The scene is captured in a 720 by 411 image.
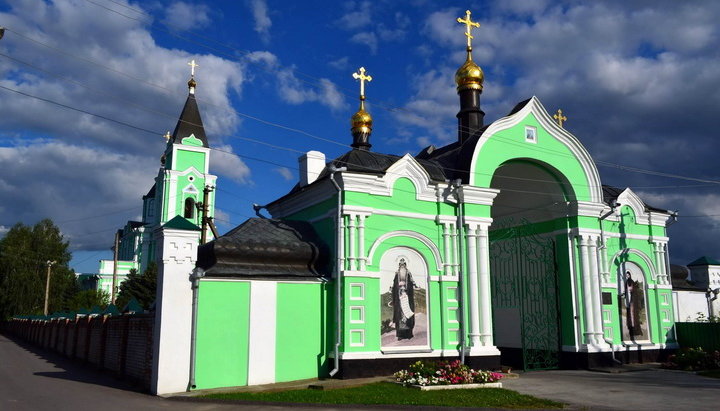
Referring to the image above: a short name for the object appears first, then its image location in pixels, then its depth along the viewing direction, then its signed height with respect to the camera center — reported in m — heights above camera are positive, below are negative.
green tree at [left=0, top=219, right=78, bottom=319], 42.78 +3.13
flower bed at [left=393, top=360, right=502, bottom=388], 11.58 -1.25
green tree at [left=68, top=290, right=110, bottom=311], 39.19 +0.83
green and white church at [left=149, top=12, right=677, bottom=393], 11.97 +1.04
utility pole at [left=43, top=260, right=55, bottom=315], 40.48 +1.66
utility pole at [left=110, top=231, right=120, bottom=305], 30.15 +3.43
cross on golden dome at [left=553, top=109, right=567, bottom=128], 19.64 +6.47
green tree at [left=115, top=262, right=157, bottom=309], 33.06 +1.36
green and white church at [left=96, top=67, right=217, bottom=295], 41.81 +10.02
